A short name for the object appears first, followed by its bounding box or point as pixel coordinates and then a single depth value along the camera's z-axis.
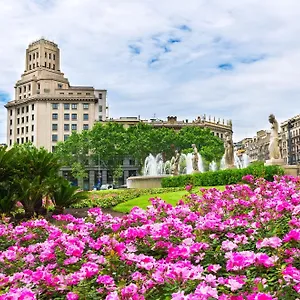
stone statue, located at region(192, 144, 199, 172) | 28.41
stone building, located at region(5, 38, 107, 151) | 82.75
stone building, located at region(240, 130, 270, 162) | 134.25
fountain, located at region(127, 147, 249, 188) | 29.75
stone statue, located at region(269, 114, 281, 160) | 21.26
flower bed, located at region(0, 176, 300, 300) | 3.10
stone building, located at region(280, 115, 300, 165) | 101.79
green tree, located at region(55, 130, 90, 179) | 65.31
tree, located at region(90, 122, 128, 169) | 62.97
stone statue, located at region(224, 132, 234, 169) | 24.78
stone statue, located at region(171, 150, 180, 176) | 30.92
